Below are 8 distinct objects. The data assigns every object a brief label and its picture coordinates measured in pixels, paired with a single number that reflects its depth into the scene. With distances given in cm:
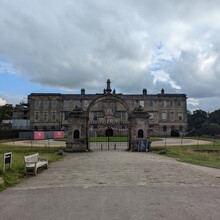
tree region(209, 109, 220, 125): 9776
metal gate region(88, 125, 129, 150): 6093
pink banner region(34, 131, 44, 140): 5146
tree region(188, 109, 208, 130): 9431
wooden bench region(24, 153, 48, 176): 1149
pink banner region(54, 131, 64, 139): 5582
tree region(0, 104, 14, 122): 8766
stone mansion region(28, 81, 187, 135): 7344
